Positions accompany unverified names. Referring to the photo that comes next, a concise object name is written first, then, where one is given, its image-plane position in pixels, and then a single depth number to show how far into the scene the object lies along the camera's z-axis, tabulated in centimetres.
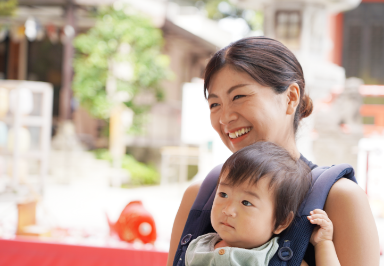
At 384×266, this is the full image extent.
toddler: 97
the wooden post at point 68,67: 983
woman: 106
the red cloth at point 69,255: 258
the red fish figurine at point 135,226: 313
